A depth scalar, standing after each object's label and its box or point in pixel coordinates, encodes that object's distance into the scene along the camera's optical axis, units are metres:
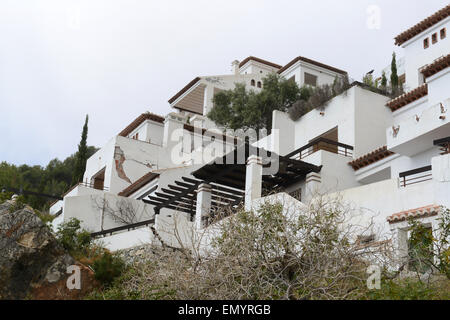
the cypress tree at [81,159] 39.94
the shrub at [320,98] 29.61
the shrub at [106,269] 19.61
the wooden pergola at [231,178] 23.70
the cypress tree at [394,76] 33.25
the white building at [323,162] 20.33
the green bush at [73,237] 22.08
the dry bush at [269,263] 14.09
